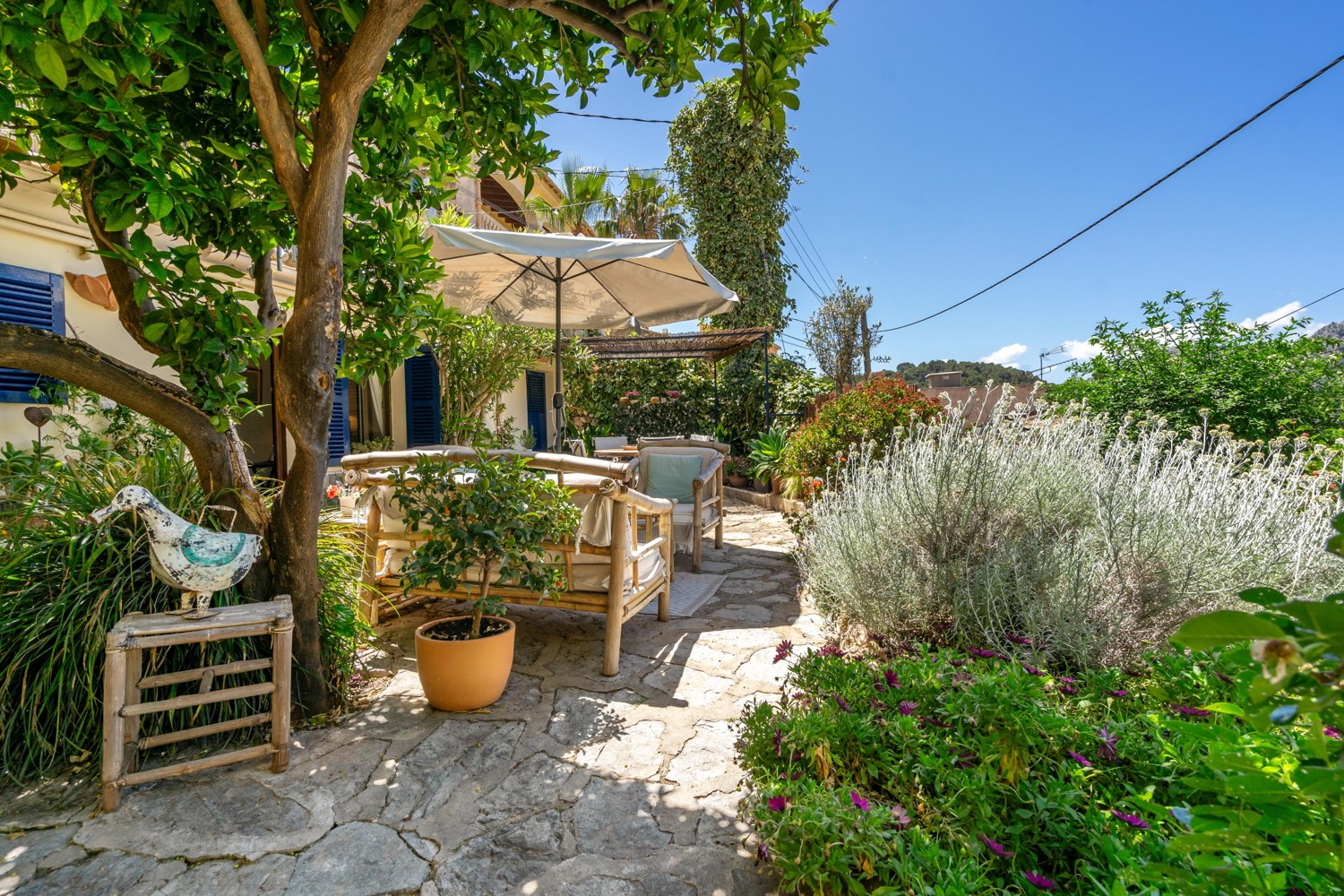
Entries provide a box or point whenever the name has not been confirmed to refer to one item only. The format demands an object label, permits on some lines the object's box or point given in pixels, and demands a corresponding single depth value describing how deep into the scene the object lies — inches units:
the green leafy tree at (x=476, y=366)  322.3
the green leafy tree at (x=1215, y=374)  203.3
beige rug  162.2
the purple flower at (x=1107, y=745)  62.8
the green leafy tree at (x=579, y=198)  685.3
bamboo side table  73.8
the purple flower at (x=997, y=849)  53.5
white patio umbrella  161.9
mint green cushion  232.8
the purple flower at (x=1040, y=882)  49.8
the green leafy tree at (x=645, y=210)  692.1
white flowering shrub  91.4
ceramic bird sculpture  76.3
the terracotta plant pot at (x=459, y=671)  99.9
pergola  341.4
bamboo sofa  116.3
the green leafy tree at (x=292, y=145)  74.6
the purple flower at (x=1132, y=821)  51.2
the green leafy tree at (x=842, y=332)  549.3
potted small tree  99.7
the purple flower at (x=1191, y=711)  63.4
